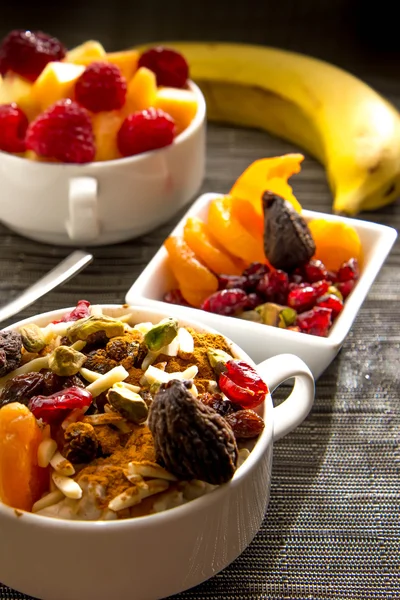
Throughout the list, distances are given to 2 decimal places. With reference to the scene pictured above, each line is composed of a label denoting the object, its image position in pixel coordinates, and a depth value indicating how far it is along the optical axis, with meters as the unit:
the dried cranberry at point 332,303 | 0.76
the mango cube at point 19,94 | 0.84
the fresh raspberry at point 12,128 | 0.82
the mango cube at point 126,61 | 0.86
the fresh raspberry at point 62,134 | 0.80
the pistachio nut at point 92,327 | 0.68
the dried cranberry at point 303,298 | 0.76
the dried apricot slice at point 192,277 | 0.78
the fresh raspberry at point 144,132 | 0.81
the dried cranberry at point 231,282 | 0.77
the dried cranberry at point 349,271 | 0.78
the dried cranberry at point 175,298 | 0.78
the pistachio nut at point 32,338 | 0.68
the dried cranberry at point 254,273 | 0.77
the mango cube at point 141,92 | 0.84
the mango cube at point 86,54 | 0.86
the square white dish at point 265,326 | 0.74
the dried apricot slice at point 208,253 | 0.79
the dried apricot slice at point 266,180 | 0.81
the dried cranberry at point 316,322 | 0.75
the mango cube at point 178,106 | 0.85
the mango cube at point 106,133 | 0.82
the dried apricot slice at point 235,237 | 0.79
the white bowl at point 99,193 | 0.81
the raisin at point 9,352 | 0.67
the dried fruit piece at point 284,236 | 0.77
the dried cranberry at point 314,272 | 0.78
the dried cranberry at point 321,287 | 0.77
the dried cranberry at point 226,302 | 0.76
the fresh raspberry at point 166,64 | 0.86
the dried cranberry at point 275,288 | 0.77
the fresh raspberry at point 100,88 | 0.82
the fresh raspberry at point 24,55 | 0.85
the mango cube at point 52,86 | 0.83
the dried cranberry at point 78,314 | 0.70
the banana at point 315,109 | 0.88
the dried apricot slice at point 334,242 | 0.80
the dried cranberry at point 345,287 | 0.78
